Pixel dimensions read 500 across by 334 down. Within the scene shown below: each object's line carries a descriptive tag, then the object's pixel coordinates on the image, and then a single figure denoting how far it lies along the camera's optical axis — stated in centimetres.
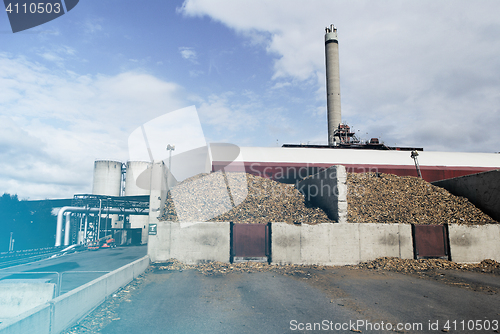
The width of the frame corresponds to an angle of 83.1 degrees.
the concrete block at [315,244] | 1275
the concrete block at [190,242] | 1286
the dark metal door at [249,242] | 1285
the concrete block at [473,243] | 1330
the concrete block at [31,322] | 403
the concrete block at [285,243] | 1271
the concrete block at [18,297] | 761
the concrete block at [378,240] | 1295
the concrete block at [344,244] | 1282
